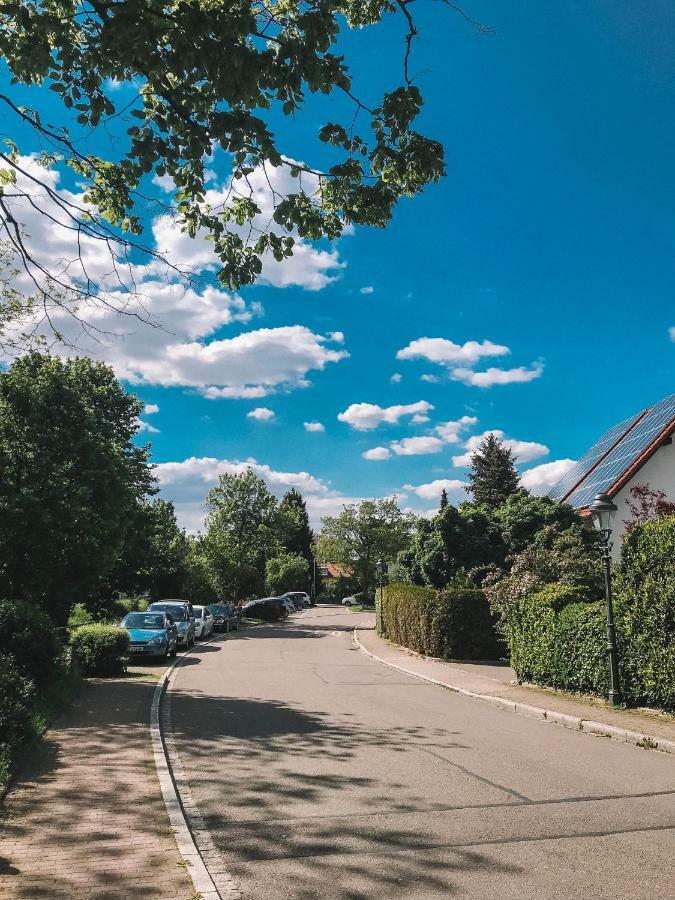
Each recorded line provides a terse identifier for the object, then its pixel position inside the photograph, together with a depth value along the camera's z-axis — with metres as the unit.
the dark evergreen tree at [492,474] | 54.47
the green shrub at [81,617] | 33.66
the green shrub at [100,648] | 15.98
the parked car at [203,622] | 32.00
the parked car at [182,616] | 25.92
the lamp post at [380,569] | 34.59
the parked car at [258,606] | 49.59
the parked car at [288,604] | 58.22
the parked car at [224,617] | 37.41
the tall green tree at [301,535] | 98.50
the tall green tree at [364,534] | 72.19
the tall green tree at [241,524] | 48.12
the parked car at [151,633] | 20.23
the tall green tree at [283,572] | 70.48
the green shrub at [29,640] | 10.50
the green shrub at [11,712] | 7.06
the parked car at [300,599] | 73.44
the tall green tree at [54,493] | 13.93
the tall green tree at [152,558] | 34.44
